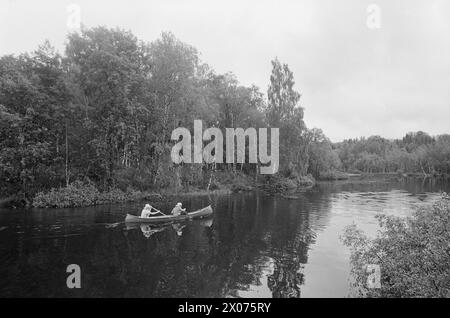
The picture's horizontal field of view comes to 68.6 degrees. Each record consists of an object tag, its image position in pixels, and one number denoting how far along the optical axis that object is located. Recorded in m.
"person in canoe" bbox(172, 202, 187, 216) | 28.62
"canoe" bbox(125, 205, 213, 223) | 26.24
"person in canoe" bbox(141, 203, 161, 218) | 26.83
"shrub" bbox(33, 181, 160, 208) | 34.50
